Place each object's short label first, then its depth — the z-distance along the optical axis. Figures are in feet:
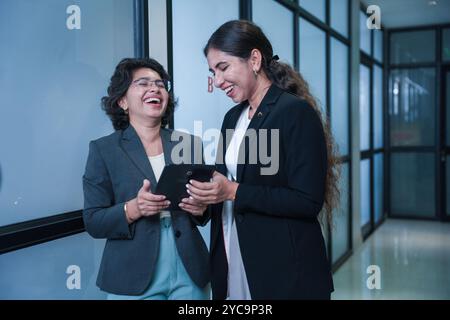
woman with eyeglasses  4.50
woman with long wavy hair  4.40
